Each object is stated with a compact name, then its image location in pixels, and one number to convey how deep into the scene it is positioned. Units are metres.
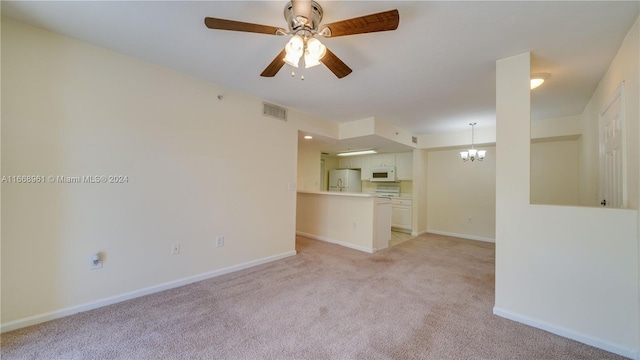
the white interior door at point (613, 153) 1.99
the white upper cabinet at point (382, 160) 6.38
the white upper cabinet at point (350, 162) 7.15
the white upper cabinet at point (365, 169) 6.87
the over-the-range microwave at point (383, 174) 6.29
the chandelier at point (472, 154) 4.57
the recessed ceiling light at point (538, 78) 2.54
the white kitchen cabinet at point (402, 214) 5.88
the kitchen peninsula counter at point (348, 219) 4.14
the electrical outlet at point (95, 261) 2.16
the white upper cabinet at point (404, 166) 6.03
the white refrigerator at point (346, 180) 7.12
